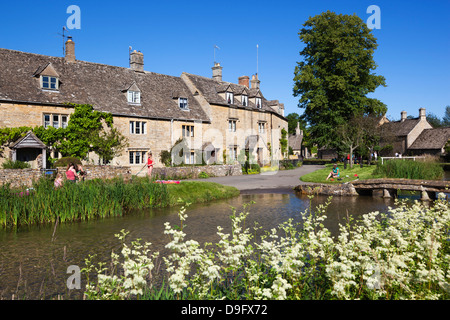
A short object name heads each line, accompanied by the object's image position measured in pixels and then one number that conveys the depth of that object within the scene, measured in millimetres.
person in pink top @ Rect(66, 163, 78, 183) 18125
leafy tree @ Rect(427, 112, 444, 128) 117938
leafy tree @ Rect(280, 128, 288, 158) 52688
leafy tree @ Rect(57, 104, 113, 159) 28594
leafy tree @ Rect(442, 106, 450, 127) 120875
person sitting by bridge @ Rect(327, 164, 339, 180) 26617
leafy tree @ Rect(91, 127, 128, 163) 30059
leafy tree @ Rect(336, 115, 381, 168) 38594
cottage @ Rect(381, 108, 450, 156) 60188
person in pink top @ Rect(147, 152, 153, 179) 26797
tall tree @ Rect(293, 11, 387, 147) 41125
